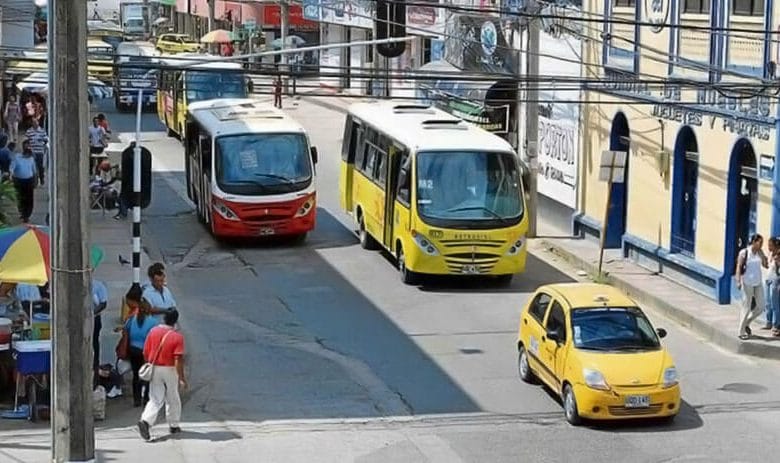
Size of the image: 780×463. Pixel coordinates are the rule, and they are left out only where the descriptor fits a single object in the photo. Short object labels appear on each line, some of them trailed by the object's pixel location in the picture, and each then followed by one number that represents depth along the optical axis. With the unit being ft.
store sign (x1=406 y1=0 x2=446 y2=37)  151.59
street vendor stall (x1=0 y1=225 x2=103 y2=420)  56.54
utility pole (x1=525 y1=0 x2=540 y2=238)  100.53
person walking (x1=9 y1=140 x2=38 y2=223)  101.35
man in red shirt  54.75
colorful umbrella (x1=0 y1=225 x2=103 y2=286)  56.95
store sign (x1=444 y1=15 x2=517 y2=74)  118.73
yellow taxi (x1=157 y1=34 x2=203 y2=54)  199.41
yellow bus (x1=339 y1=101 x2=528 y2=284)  85.10
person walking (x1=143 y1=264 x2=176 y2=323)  61.41
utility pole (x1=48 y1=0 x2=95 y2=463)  38.04
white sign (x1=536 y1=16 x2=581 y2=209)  105.29
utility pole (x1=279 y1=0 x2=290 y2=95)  212.91
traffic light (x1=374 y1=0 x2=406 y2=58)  68.69
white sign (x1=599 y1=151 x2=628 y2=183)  86.17
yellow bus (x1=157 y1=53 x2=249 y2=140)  137.49
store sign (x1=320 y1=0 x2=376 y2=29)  180.45
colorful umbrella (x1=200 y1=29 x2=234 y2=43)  220.64
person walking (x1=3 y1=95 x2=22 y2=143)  144.97
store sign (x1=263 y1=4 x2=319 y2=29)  232.94
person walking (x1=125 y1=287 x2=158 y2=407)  59.16
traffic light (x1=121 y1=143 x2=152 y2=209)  51.11
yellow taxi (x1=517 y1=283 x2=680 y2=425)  57.21
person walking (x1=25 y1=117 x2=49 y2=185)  114.93
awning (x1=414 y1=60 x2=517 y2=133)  117.60
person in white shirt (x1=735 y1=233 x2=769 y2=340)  72.23
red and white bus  97.35
